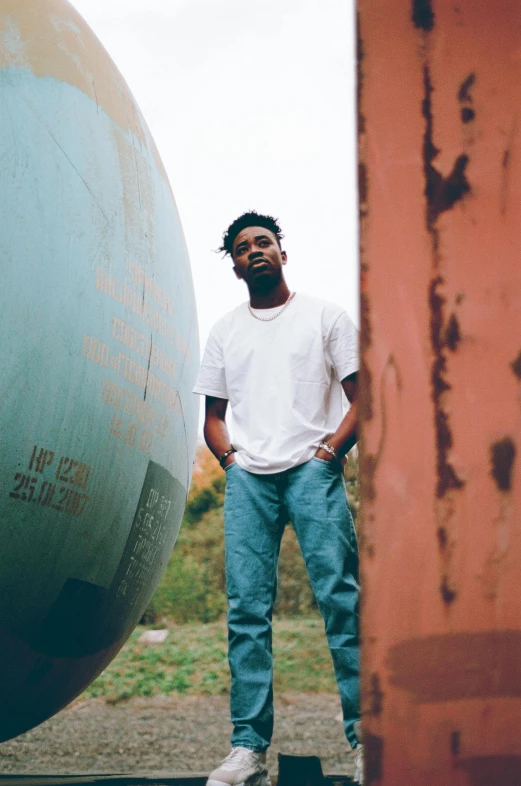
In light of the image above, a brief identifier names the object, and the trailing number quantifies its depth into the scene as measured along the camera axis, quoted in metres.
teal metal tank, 2.13
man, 2.25
